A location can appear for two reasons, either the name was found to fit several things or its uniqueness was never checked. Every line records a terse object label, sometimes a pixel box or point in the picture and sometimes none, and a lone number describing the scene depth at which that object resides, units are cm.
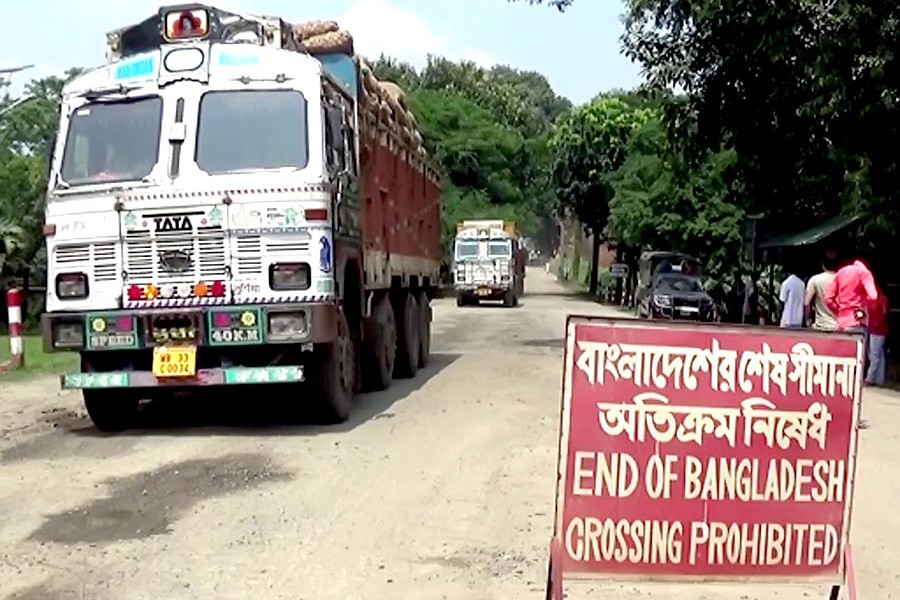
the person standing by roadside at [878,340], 1581
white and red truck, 1030
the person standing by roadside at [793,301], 1534
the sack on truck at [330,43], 1278
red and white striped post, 1692
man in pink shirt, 1213
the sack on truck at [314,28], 1303
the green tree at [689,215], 3359
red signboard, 492
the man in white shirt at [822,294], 1243
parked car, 3061
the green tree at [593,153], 5106
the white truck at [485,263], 4159
